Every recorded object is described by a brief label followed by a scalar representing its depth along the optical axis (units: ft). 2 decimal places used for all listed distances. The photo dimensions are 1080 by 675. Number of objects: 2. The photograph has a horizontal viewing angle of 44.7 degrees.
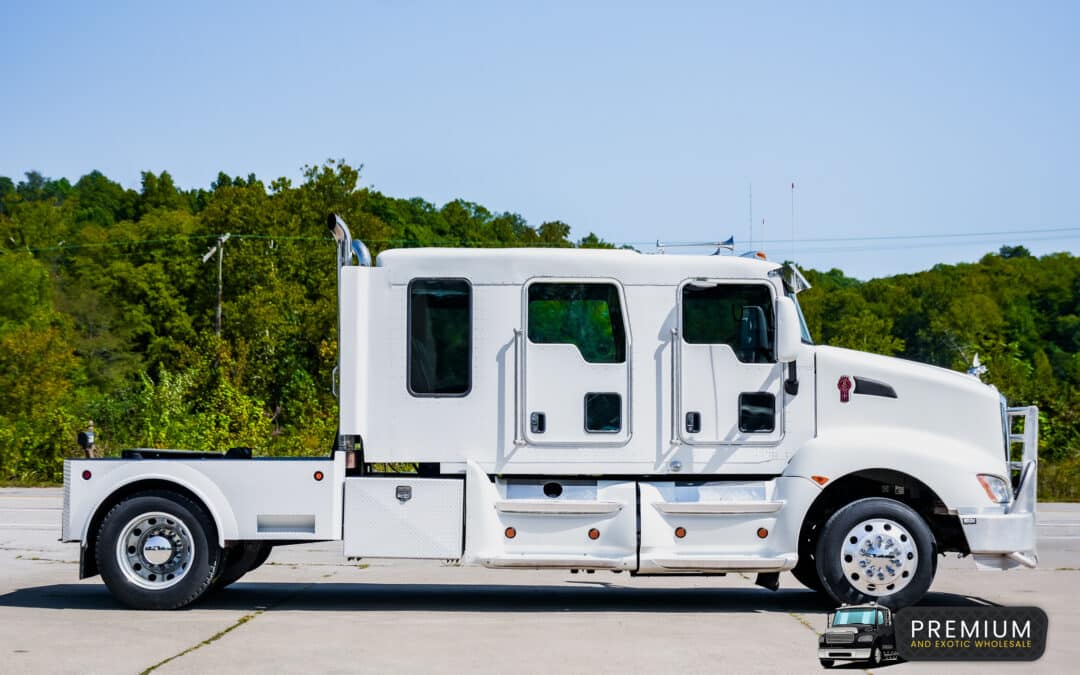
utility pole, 219.00
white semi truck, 35.19
